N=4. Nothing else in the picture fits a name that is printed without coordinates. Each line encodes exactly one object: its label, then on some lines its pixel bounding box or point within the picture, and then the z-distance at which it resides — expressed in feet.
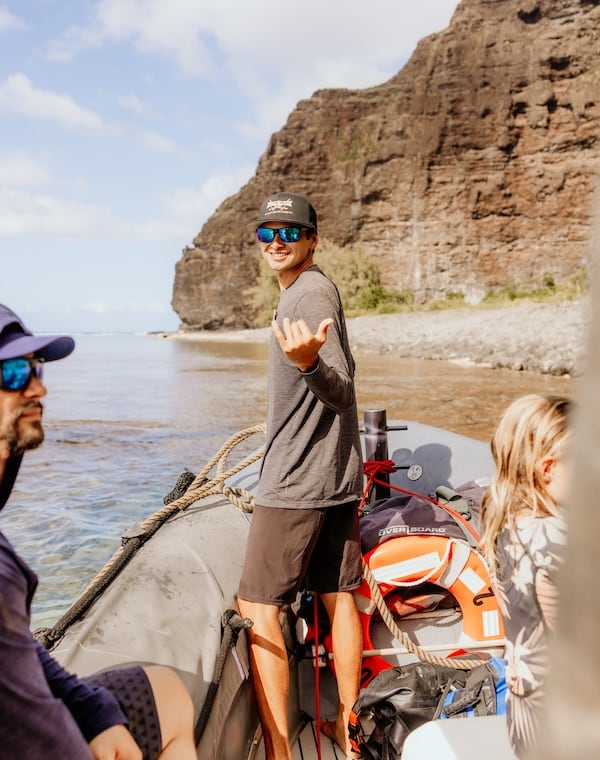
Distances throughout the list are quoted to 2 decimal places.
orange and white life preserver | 8.20
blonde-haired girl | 4.54
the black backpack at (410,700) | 6.41
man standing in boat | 6.96
